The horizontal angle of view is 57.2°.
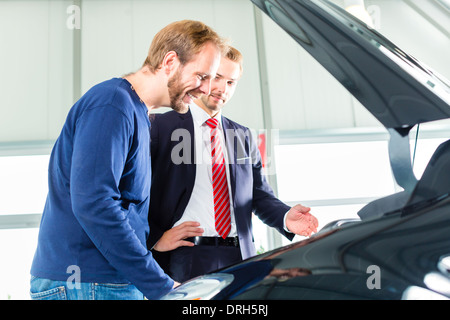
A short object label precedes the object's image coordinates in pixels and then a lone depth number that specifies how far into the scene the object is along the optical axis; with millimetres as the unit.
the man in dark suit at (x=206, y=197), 1307
